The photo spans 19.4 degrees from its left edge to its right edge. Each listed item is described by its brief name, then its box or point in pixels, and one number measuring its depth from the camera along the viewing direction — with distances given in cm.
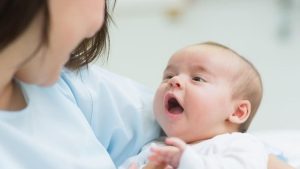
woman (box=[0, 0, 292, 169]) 81
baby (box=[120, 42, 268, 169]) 96
